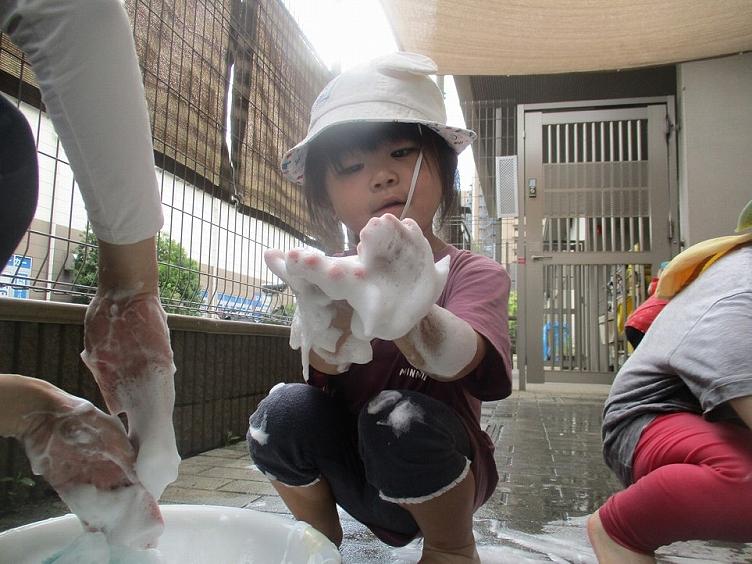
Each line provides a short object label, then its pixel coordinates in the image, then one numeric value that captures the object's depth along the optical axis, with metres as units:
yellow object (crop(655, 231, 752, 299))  1.09
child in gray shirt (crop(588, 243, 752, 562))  0.92
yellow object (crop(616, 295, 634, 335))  4.72
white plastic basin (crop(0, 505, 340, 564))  0.78
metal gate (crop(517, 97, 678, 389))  4.84
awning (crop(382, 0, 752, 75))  3.66
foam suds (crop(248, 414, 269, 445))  1.09
